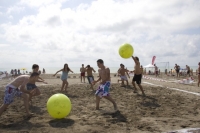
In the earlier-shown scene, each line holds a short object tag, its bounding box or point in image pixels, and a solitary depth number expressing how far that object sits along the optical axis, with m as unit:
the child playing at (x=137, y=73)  10.18
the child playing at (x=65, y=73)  11.89
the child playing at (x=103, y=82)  6.93
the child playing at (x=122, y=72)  14.20
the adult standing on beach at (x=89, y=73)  13.49
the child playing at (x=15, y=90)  5.76
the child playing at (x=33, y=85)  7.29
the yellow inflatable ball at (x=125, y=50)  8.80
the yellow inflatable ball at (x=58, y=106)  5.68
